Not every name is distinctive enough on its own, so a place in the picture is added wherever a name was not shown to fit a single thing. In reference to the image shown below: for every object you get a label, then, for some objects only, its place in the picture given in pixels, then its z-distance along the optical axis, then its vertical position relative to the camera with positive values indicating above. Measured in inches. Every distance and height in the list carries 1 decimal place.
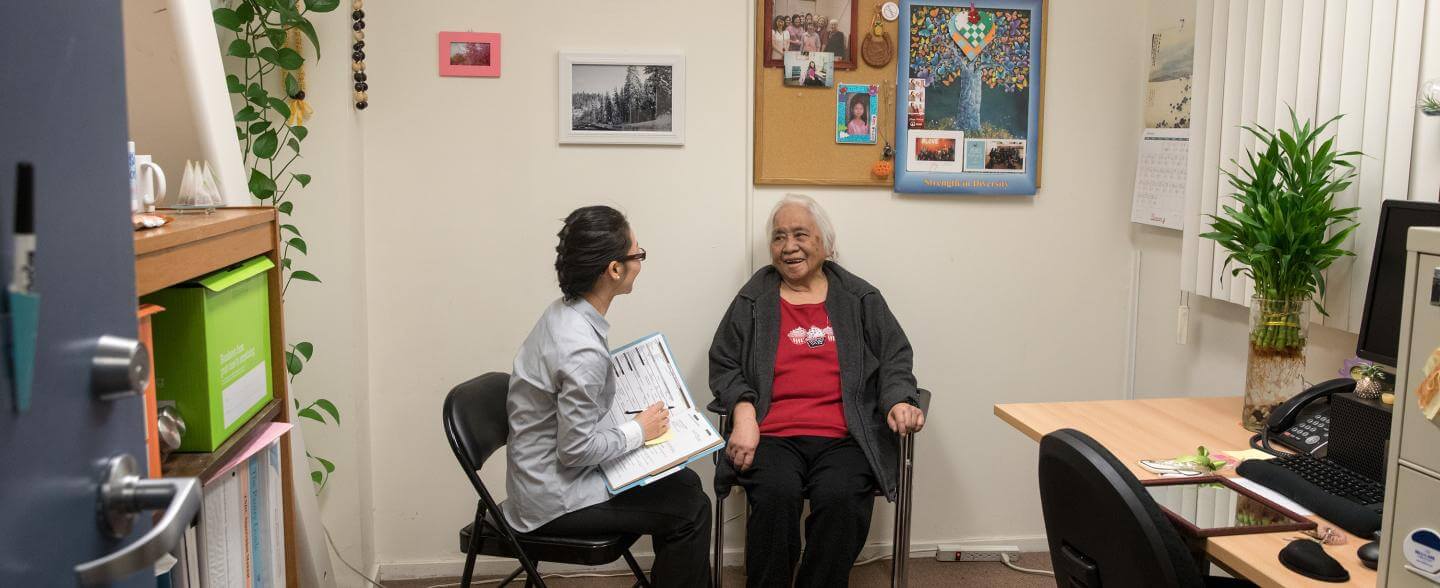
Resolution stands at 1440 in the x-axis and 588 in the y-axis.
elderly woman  115.8 -25.4
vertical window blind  93.0 +7.7
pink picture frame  128.2 +12.6
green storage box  60.3 -11.1
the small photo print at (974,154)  137.3 +2.0
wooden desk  92.8 -22.8
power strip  143.8 -50.3
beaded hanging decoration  121.2 +11.5
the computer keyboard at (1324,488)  72.8 -22.1
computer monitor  85.7 -8.8
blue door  31.1 -5.3
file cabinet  51.0 -12.3
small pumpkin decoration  135.5 +0.4
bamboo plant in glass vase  93.8 -5.9
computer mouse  66.5 -22.9
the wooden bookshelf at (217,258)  54.2 -5.5
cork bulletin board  133.2 +4.7
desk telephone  89.7 -20.2
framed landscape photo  130.1 +7.8
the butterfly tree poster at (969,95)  134.9 +9.3
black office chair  63.9 -21.6
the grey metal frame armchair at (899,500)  117.3 -35.6
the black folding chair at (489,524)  96.7 -32.5
